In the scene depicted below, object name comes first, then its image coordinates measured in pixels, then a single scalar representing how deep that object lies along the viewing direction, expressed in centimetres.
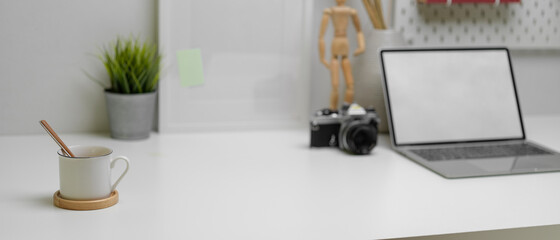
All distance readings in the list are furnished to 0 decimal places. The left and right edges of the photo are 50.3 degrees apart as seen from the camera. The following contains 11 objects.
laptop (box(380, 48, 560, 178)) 132
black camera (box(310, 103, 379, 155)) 125
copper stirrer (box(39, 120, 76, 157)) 90
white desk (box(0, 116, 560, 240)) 84
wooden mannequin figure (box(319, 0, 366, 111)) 142
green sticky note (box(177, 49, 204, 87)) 140
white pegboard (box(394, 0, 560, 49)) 156
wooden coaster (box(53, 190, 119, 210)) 89
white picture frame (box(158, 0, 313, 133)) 139
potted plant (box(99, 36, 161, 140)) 130
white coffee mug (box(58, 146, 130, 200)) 88
